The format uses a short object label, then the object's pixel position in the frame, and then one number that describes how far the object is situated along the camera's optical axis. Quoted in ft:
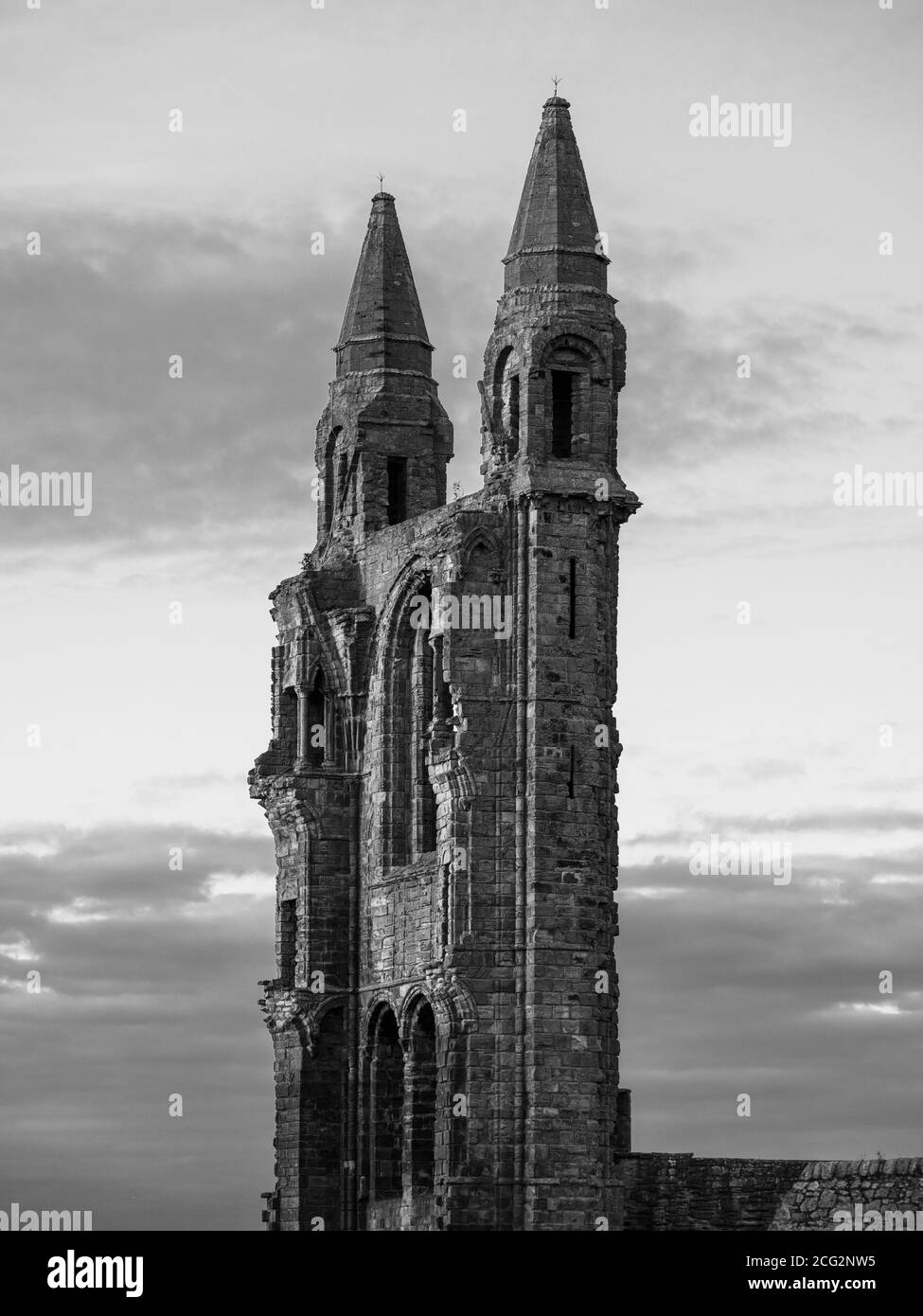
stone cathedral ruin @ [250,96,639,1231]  212.43
